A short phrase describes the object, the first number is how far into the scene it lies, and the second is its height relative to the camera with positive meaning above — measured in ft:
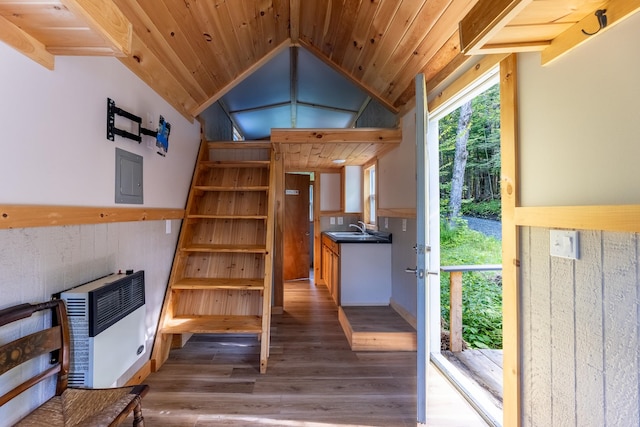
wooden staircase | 8.09 -1.24
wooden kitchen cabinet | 11.84 -2.42
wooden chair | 3.67 -2.75
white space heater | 4.66 -2.00
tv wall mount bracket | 5.65 +2.07
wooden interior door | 17.58 -0.61
